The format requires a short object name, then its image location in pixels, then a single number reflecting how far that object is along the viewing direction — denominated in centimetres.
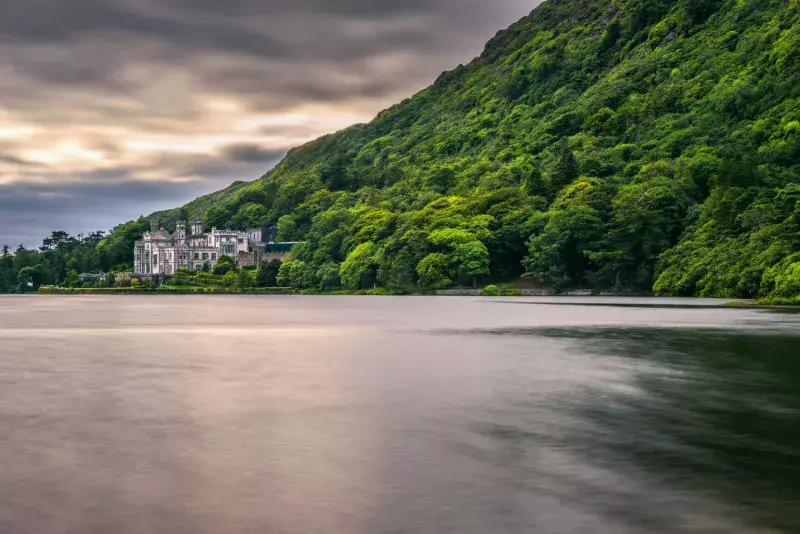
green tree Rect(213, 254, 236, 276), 19862
